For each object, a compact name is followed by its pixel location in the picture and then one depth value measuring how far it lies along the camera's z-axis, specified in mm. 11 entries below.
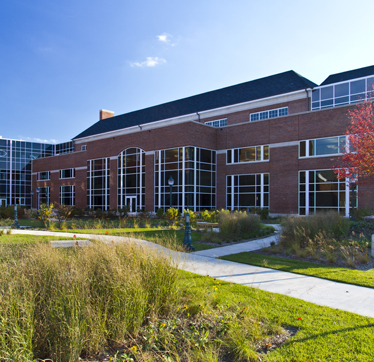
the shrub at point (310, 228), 10898
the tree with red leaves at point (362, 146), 9953
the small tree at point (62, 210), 20520
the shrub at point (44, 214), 17562
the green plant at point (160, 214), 25750
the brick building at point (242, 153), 24484
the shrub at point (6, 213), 26097
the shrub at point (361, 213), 19248
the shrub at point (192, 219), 17875
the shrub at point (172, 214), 20438
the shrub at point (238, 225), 13602
